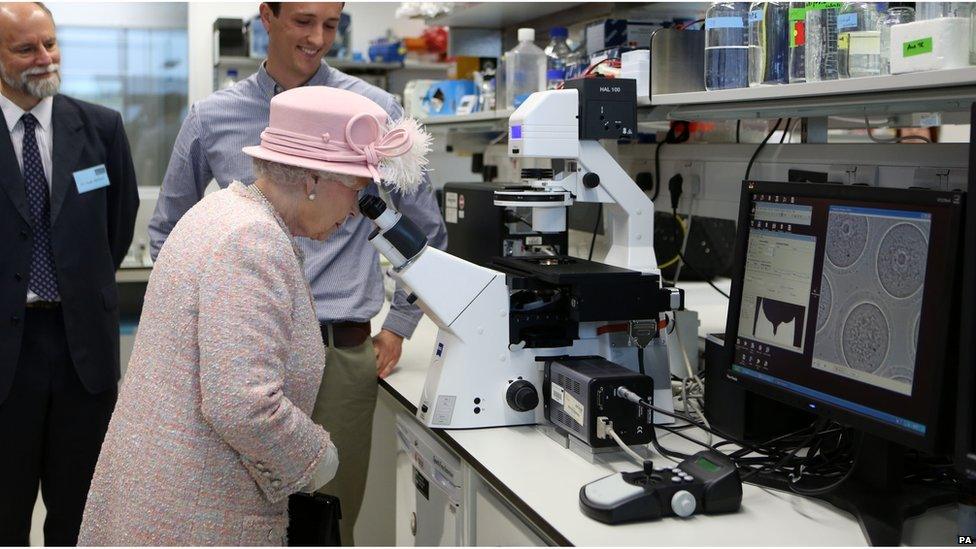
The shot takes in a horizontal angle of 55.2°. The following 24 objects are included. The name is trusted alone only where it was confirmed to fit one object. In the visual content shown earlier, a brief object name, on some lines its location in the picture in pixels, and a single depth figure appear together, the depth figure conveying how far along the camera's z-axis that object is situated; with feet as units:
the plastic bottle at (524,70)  9.72
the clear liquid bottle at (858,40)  5.23
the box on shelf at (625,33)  8.21
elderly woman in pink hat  4.34
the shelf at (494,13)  10.48
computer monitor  4.07
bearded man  7.86
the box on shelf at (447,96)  11.52
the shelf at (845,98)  4.37
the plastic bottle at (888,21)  5.22
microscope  5.79
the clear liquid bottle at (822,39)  5.48
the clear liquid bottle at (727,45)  6.23
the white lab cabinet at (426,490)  6.04
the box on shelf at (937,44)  4.25
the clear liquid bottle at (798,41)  5.59
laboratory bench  4.39
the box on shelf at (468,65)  12.38
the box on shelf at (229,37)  15.67
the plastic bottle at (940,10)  4.55
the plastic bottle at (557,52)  9.34
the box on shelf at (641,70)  6.73
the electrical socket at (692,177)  8.02
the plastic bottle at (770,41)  5.77
